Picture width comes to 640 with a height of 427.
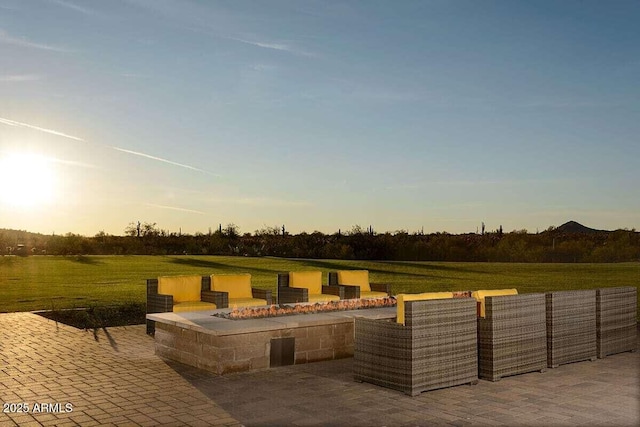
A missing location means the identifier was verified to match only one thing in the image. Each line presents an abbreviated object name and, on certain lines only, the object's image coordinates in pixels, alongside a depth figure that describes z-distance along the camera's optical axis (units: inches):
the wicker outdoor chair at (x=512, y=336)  266.2
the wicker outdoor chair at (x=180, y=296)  373.7
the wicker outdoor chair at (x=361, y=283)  480.7
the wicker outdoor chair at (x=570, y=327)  291.4
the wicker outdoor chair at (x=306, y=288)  443.2
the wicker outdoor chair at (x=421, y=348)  242.5
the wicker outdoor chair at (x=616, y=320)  319.6
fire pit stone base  277.0
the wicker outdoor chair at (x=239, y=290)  404.5
